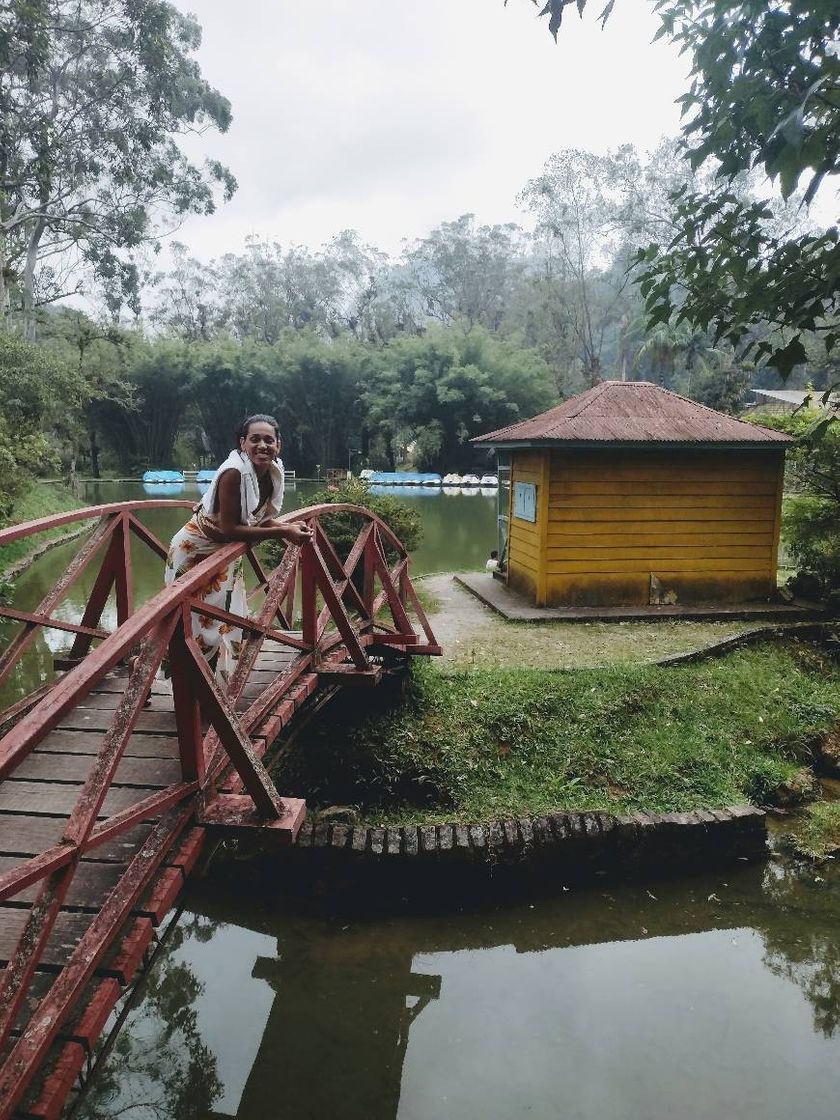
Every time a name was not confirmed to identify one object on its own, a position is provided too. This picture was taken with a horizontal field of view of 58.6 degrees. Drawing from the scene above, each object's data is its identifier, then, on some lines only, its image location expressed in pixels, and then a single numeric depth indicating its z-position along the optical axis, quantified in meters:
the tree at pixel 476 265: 45.53
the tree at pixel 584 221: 33.38
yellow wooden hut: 10.07
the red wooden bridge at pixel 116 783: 2.04
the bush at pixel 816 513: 9.48
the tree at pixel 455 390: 34.44
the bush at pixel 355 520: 10.65
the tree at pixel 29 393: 15.57
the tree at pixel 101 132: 20.52
